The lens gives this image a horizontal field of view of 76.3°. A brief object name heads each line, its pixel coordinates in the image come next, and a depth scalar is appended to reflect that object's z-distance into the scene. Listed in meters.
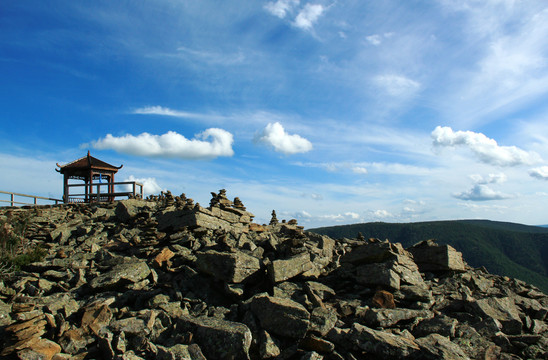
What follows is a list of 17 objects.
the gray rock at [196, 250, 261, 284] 13.94
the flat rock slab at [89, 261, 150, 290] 14.80
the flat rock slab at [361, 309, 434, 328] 11.39
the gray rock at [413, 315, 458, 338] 11.03
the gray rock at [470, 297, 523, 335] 12.21
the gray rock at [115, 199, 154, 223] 25.20
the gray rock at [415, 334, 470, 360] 9.49
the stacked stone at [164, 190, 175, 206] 28.38
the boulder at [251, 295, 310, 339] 10.83
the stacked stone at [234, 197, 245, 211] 26.47
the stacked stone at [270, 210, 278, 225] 29.02
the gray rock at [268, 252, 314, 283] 13.89
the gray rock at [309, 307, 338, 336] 10.98
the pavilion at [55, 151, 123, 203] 37.09
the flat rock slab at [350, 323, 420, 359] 9.79
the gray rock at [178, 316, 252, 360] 10.29
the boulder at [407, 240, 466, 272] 16.69
